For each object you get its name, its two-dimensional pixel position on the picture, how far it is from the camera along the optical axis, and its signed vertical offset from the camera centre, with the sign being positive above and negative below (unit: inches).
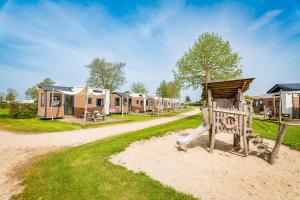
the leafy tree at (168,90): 2277.8 +190.4
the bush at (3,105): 1555.1 -38.4
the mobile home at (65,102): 744.3 +1.9
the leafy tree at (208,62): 911.7 +236.3
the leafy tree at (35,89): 1945.6 +150.9
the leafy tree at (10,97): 1832.6 +44.3
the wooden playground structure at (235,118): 269.4 -22.7
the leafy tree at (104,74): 1782.4 +305.0
